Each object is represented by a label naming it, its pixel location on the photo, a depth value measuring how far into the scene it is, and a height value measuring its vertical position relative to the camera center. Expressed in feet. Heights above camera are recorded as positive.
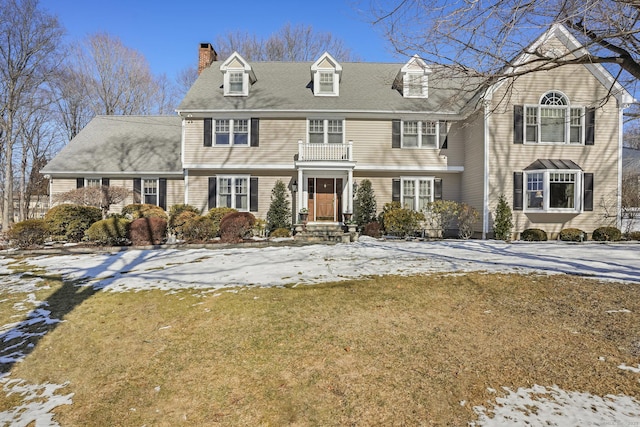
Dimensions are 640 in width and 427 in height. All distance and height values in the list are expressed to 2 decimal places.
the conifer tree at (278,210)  49.34 -0.71
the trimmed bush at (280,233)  45.60 -3.89
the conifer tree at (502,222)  43.45 -2.23
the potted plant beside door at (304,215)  47.58 -1.43
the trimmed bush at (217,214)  43.86 -1.20
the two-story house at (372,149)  44.70 +8.67
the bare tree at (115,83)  91.15 +35.27
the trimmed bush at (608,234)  41.88 -3.71
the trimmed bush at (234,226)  38.17 -2.51
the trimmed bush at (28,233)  35.32 -3.03
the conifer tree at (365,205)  48.98 +0.06
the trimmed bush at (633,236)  42.17 -3.99
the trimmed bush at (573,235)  42.70 -3.92
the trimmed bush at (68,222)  38.05 -1.94
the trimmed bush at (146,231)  36.96 -2.95
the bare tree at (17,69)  61.87 +26.51
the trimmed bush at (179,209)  48.12 -0.54
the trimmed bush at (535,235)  42.47 -3.91
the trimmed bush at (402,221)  43.80 -2.19
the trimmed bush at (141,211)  49.14 -0.85
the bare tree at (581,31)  14.91 +8.79
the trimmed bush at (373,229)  45.55 -3.37
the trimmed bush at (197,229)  39.06 -2.86
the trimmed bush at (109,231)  36.27 -2.95
